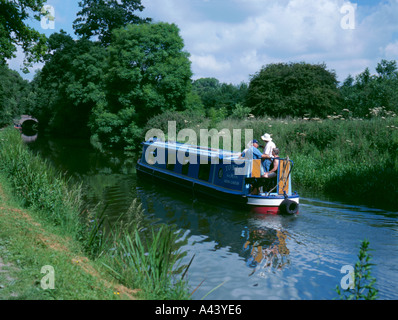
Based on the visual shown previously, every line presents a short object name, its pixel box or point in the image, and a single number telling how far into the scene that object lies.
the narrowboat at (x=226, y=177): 10.78
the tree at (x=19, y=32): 18.55
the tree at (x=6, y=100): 43.00
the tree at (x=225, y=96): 45.31
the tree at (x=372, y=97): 25.11
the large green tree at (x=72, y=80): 38.28
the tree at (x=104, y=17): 40.06
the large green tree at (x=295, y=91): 29.72
